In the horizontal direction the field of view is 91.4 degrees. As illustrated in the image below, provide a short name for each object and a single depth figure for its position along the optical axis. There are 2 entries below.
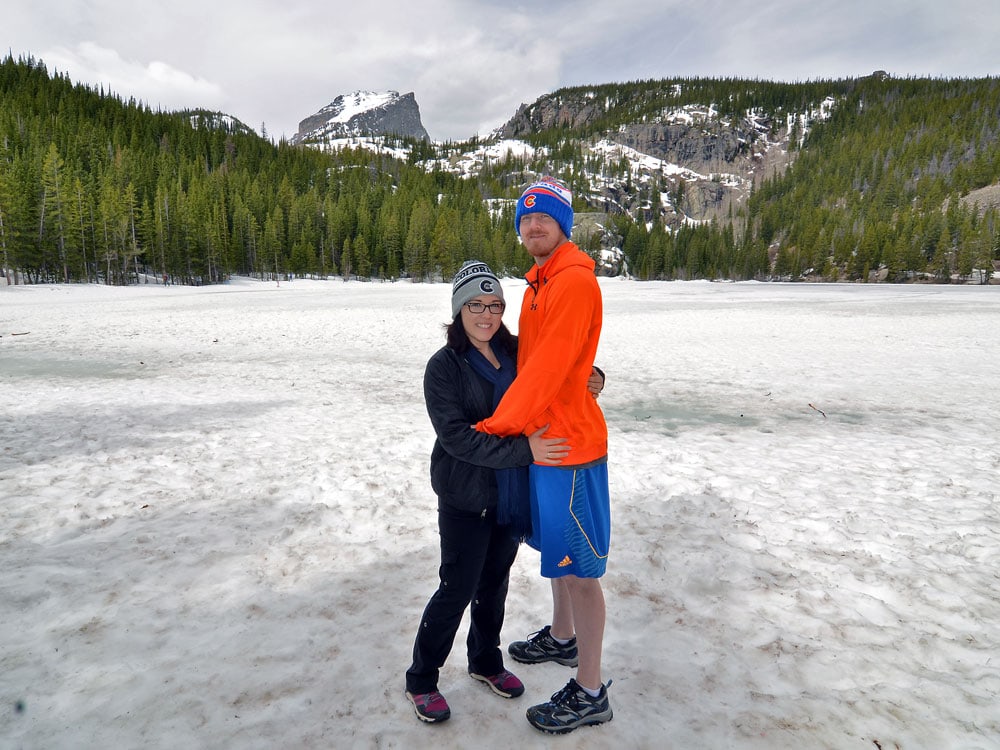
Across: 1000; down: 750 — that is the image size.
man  2.48
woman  2.62
